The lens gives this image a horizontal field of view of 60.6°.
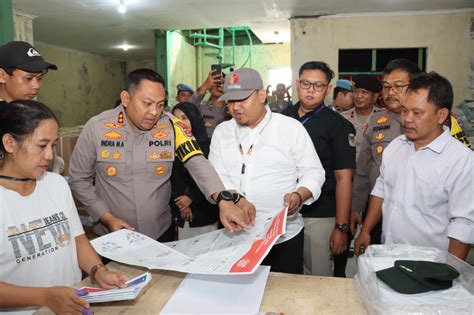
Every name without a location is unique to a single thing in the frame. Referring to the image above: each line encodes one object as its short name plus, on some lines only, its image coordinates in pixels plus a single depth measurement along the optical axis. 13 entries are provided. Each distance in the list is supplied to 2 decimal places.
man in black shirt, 2.25
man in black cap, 2.01
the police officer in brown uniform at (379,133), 2.28
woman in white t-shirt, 1.28
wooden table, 1.14
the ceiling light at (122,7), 4.98
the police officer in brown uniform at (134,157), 1.86
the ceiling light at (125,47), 9.24
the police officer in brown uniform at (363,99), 3.54
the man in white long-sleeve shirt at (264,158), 1.92
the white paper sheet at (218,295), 1.12
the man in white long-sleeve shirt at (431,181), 1.56
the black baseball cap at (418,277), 1.05
